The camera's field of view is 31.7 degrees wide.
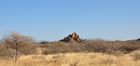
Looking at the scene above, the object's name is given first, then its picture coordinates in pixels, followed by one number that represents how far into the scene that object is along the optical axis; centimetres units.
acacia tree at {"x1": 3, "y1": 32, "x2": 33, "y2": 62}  2040
